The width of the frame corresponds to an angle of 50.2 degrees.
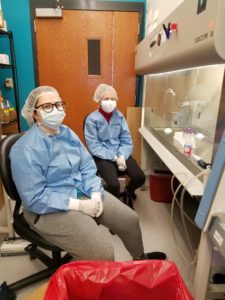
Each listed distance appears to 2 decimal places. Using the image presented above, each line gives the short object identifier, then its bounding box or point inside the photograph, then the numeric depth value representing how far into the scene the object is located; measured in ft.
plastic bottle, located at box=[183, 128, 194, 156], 5.67
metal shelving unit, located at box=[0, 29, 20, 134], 8.34
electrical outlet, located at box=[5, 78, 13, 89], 9.77
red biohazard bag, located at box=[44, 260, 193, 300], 3.02
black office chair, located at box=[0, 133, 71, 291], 4.00
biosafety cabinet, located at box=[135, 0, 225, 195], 3.50
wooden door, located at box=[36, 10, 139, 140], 9.53
